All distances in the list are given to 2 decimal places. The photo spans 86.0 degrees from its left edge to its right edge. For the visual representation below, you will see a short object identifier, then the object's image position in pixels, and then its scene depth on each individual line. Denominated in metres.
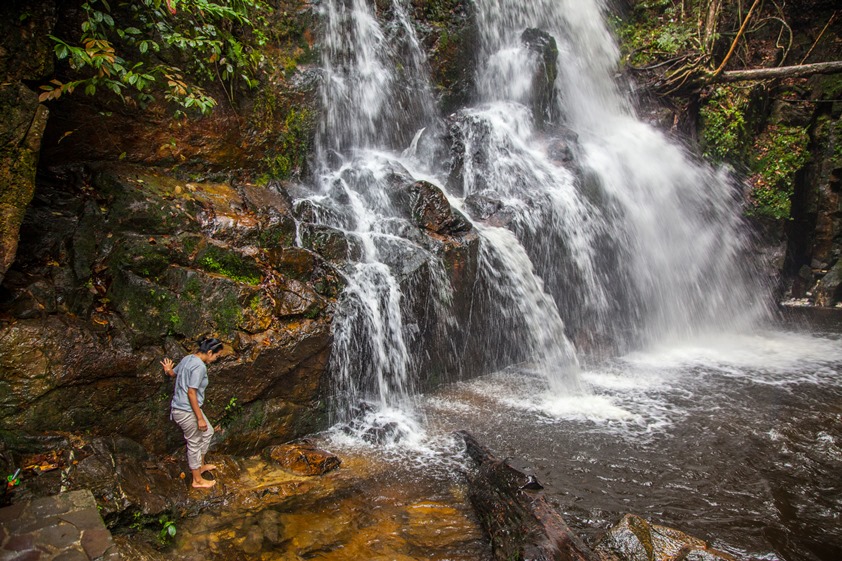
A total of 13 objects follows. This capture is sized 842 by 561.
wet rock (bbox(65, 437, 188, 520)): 3.84
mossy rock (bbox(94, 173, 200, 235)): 5.37
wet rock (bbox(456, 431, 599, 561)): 3.54
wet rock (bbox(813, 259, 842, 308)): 12.38
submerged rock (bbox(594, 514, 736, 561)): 3.67
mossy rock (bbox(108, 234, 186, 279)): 5.16
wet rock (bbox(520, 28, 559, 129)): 12.59
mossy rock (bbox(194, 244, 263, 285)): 5.62
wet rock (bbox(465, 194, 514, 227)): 9.14
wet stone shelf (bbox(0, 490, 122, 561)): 2.82
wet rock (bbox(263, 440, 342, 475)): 5.04
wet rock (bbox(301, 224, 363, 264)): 7.01
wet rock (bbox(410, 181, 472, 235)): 8.12
